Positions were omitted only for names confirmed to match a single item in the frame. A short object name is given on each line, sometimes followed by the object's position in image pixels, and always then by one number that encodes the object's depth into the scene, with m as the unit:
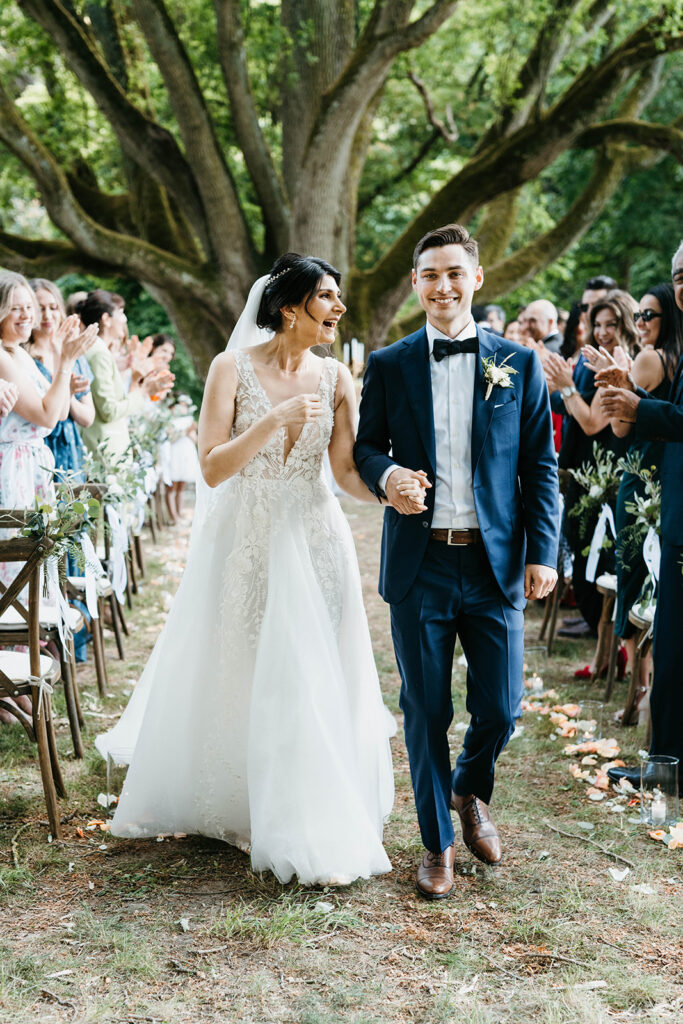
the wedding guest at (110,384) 6.68
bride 3.55
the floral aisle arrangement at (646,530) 4.65
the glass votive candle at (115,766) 4.34
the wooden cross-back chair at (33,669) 3.67
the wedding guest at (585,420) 5.94
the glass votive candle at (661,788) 4.05
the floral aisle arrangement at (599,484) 5.82
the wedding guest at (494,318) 8.79
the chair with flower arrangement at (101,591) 5.44
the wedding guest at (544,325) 7.95
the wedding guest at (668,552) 3.97
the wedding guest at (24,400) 4.91
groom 3.42
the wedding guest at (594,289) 6.90
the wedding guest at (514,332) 8.26
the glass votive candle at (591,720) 5.13
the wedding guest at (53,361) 6.02
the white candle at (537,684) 5.67
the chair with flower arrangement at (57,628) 4.06
